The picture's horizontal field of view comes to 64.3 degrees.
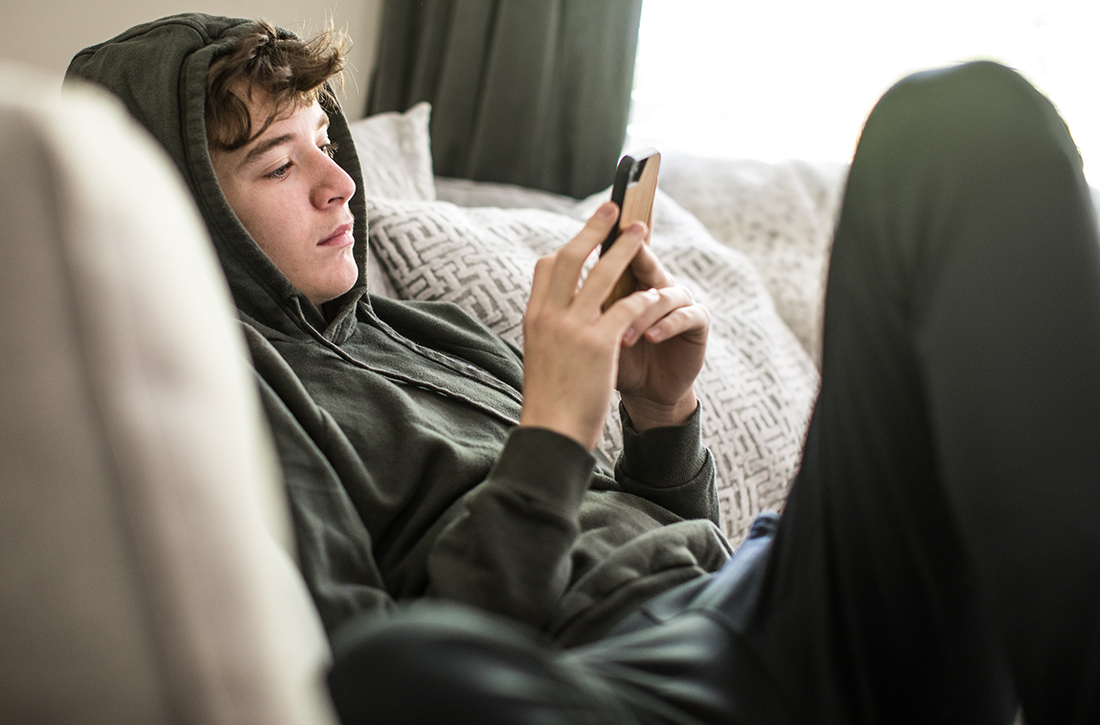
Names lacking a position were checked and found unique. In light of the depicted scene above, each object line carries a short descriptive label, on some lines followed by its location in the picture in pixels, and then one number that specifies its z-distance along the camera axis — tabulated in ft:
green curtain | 7.87
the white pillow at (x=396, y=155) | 5.12
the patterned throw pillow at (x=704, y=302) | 4.41
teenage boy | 1.72
